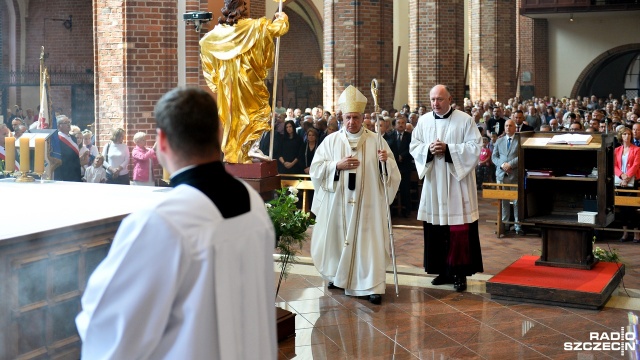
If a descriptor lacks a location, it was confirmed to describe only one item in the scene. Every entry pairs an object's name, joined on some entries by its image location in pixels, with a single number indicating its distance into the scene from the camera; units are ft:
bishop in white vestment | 24.30
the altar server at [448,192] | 25.44
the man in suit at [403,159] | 42.01
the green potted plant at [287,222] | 20.07
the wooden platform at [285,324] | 20.33
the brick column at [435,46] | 65.92
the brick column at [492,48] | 89.15
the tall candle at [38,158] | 19.45
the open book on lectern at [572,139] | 24.57
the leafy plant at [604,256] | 26.99
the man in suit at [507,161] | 36.91
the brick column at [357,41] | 52.29
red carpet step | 23.09
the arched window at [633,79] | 121.90
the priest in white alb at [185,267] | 8.09
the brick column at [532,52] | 111.24
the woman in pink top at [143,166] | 31.24
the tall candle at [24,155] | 19.44
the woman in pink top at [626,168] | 34.30
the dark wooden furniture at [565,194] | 24.77
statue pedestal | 24.21
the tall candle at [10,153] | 19.63
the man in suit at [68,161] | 28.99
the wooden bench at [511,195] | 32.48
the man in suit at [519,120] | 39.90
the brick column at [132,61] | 33.58
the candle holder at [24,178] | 19.85
